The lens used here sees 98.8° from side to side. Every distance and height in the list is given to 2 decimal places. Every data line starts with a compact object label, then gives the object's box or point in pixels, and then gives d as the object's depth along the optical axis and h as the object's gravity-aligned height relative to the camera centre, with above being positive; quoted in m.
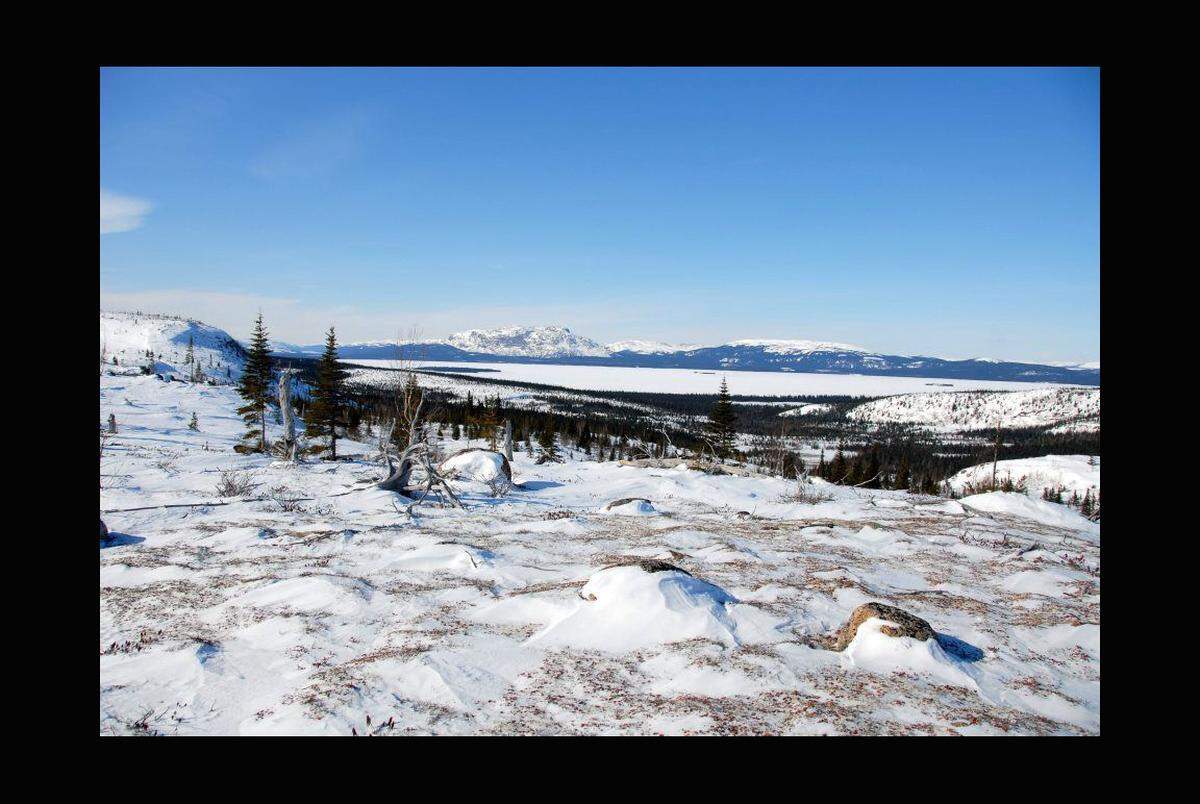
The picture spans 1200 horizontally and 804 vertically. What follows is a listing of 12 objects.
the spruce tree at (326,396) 36.25 +0.11
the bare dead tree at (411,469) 13.17 -2.01
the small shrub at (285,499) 11.58 -2.45
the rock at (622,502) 13.31 -2.70
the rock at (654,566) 5.91 -1.96
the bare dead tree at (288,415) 19.66 -0.73
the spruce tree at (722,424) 51.53 -2.49
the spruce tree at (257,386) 31.50 +0.76
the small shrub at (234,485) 12.83 -2.28
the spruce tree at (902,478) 66.69 -10.57
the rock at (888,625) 4.71 -2.10
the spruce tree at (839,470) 60.69 -8.59
